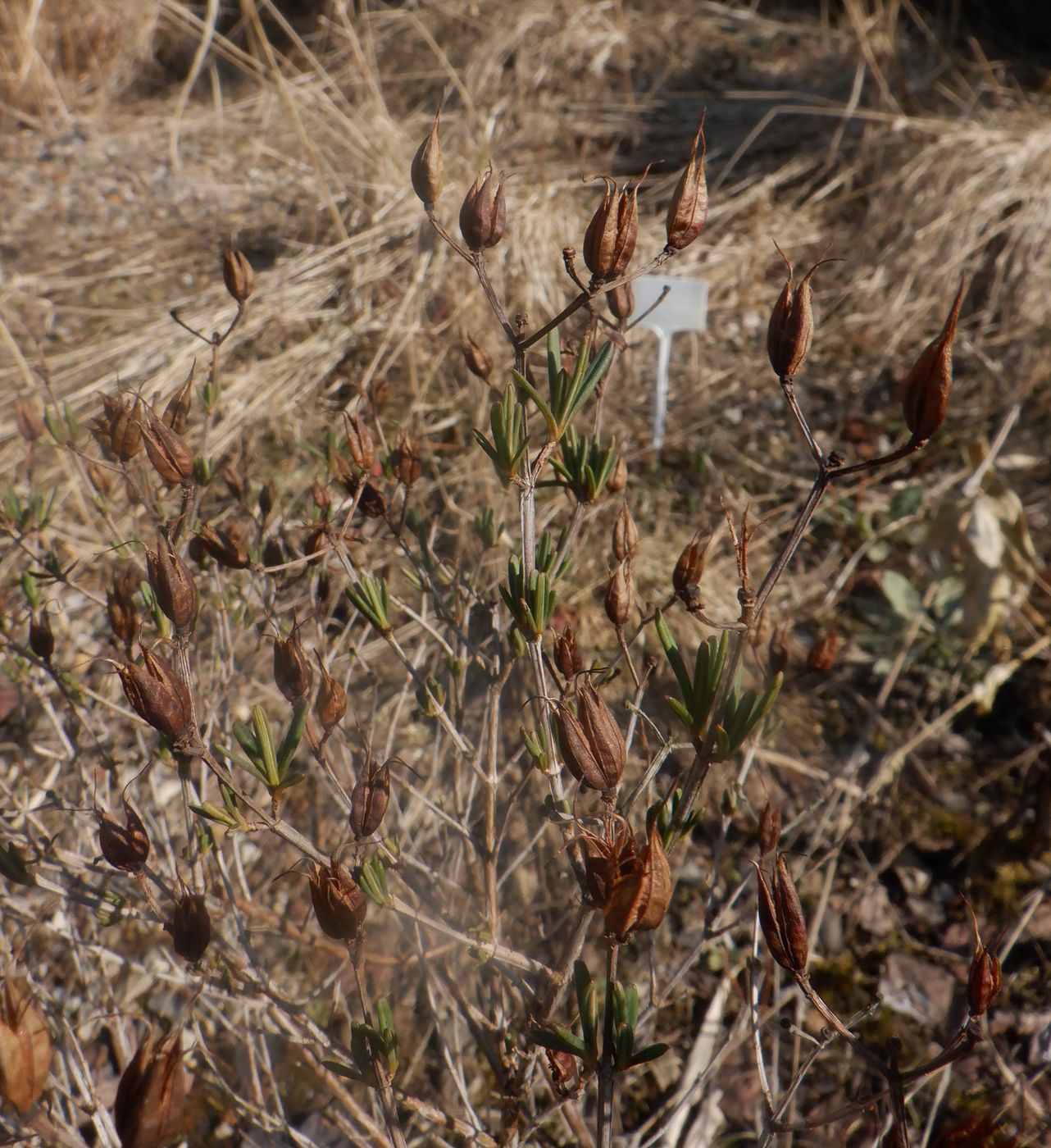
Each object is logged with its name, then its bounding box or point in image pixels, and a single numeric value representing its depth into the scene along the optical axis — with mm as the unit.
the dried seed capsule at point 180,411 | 293
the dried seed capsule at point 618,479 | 288
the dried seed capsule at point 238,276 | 294
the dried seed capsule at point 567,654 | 255
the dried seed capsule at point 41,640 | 292
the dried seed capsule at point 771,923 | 223
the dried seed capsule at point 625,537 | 270
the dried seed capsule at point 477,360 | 300
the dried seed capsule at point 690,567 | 258
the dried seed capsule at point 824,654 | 316
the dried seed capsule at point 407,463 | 295
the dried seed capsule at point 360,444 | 279
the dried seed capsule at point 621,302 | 273
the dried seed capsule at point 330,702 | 255
